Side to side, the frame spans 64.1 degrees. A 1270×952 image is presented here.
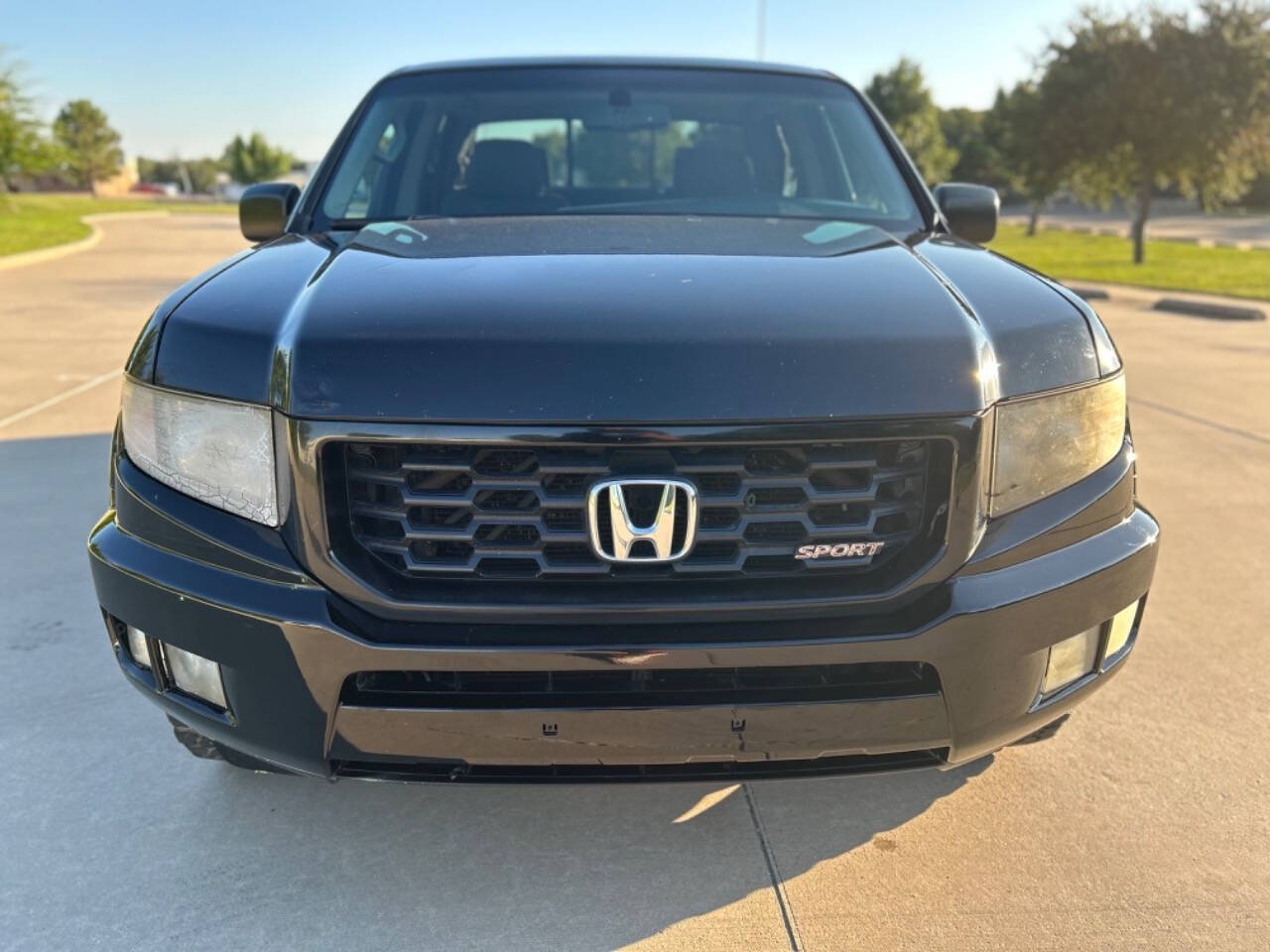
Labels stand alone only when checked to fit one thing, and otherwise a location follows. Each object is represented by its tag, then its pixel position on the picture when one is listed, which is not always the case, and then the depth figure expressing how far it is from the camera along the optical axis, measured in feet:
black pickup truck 5.32
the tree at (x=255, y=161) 245.45
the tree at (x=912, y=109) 136.46
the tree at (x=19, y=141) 76.43
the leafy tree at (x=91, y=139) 220.84
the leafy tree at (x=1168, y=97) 63.52
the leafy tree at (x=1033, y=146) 69.72
